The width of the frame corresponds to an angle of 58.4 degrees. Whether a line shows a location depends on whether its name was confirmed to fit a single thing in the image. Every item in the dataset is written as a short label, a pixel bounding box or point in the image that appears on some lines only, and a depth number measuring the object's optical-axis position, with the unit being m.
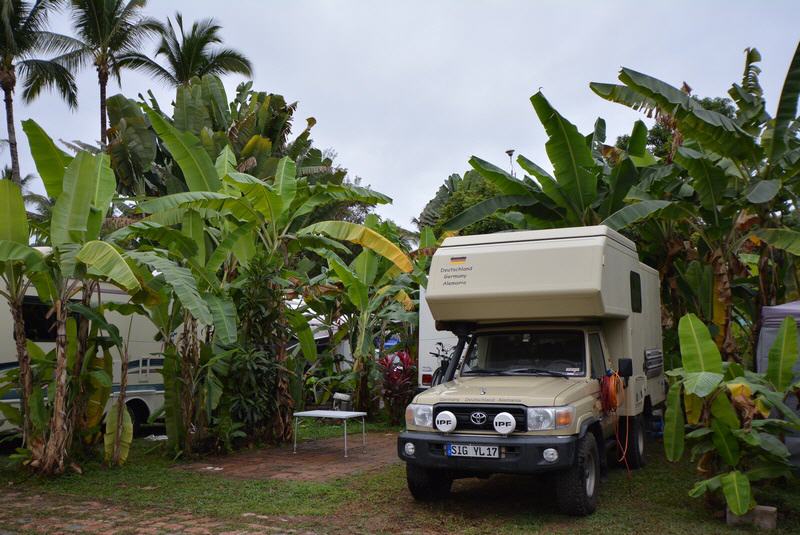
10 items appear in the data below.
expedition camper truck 6.62
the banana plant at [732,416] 6.17
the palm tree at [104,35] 24.27
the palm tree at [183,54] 27.62
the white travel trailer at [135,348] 11.42
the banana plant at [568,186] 10.65
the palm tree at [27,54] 24.13
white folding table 10.39
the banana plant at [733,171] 9.78
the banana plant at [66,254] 8.34
